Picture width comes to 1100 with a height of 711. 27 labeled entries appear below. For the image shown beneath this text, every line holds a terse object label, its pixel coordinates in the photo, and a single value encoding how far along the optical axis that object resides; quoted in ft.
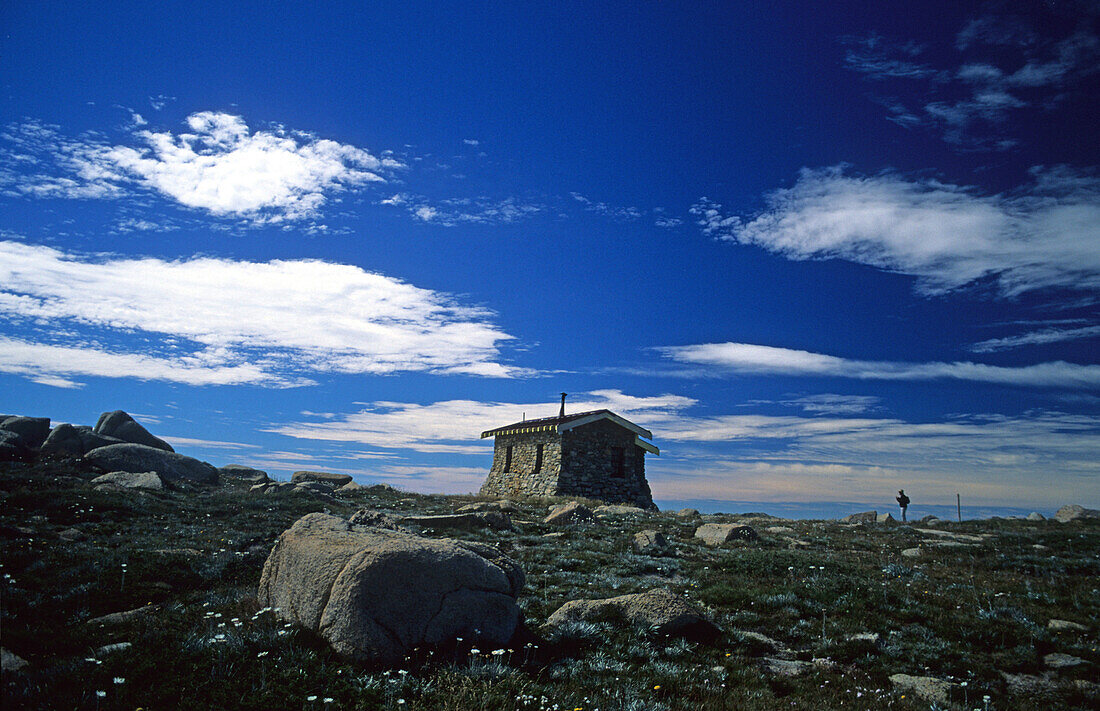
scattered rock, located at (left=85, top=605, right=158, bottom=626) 30.12
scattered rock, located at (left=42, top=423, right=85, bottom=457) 113.19
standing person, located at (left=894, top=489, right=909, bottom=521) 116.37
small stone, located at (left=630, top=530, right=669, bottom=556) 61.62
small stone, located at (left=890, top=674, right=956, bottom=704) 27.78
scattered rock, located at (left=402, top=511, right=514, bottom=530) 69.10
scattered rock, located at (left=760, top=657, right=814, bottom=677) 30.81
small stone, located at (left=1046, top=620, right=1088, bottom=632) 38.68
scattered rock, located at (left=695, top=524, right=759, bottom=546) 69.00
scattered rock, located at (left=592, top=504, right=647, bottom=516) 90.38
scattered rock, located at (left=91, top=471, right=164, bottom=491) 89.35
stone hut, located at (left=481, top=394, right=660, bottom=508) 122.93
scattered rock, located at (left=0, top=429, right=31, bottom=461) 102.42
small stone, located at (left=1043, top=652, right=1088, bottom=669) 32.86
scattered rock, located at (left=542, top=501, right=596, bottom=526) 80.02
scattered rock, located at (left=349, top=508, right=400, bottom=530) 46.21
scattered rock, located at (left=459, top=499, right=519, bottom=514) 80.71
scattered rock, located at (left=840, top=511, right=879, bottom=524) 110.14
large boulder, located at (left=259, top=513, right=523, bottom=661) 27.22
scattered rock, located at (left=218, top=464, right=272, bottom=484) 145.12
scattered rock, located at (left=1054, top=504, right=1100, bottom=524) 108.99
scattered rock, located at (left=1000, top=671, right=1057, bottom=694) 30.09
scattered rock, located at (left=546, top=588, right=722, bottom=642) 34.12
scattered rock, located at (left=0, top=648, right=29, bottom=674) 22.27
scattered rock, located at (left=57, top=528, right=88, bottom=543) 52.09
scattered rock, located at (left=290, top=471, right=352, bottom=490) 137.33
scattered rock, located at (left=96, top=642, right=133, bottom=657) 24.82
